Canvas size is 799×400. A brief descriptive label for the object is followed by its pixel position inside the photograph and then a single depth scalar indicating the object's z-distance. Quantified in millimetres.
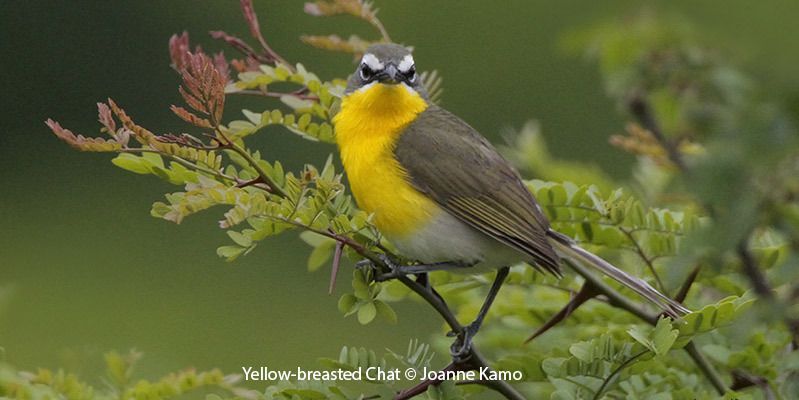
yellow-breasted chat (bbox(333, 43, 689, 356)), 4953
